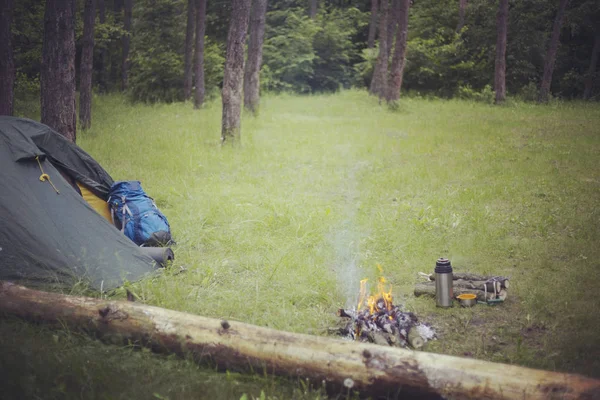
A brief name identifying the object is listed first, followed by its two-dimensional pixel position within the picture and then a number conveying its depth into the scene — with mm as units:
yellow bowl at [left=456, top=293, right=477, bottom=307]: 5406
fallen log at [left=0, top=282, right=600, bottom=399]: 3195
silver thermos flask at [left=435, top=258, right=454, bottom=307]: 5375
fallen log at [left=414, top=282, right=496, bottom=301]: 5496
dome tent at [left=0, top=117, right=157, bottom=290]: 5422
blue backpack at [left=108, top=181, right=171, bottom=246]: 6754
